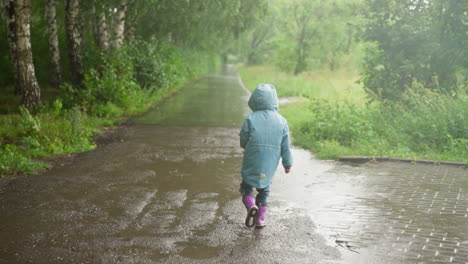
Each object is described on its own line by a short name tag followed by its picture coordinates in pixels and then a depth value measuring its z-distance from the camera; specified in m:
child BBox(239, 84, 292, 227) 5.50
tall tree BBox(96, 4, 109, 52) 17.63
